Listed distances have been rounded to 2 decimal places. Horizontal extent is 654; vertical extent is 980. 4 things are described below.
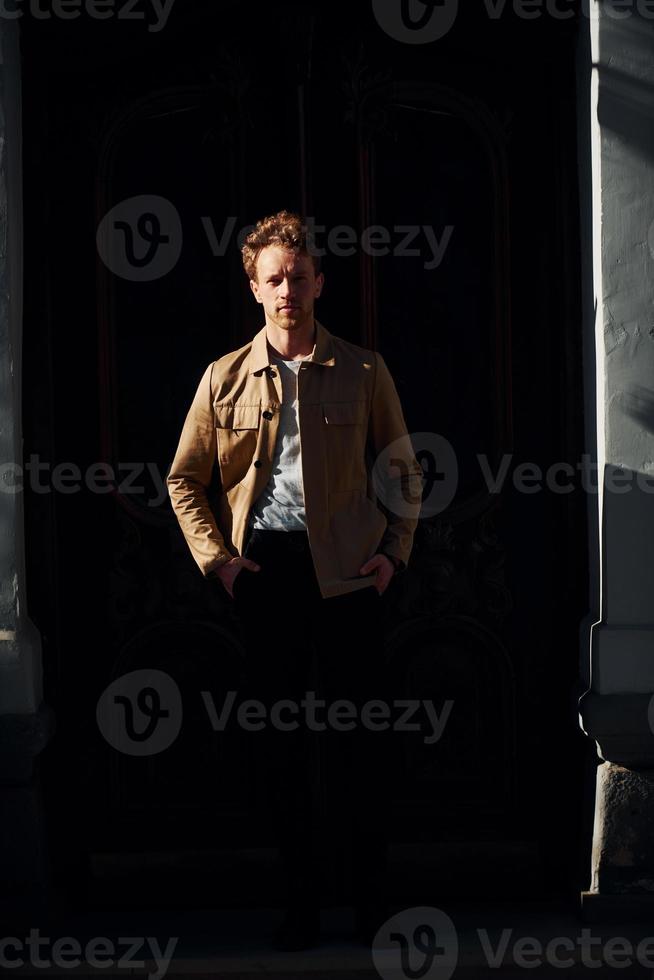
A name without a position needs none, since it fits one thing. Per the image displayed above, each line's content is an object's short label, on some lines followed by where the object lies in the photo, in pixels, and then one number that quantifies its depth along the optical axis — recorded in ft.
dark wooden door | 29.04
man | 25.25
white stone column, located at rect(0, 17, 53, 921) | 26.76
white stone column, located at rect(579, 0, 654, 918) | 26.66
